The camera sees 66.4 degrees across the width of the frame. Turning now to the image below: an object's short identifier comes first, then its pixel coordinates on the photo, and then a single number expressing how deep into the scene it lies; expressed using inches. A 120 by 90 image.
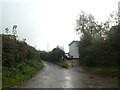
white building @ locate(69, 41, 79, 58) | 1032.7
